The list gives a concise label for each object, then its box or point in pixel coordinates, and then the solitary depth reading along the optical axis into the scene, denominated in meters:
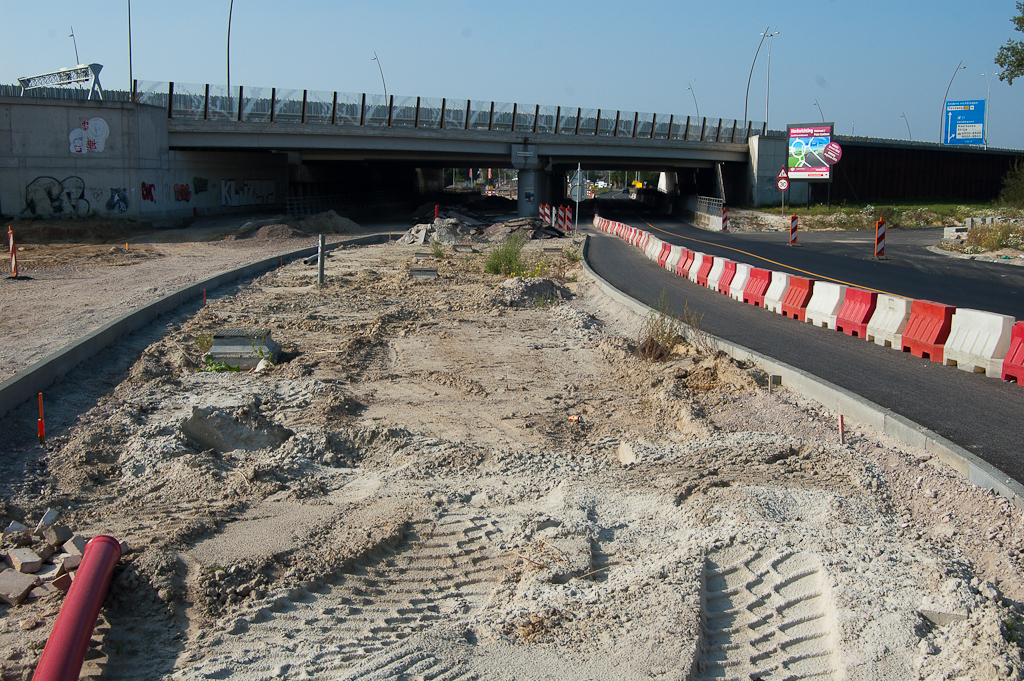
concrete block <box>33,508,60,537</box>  5.51
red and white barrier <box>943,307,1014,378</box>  9.61
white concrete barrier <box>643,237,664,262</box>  26.11
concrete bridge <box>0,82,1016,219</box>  33.62
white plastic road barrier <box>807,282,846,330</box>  13.38
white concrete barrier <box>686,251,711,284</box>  20.54
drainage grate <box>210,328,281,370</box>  10.84
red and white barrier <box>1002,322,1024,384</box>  9.27
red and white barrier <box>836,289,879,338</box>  12.42
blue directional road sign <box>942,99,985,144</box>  70.31
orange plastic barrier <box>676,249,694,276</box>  21.52
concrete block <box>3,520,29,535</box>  5.49
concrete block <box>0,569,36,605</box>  4.68
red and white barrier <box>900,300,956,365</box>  10.59
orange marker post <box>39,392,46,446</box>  7.51
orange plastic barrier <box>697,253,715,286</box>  19.78
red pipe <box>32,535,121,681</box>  3.89
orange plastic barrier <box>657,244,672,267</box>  24.18
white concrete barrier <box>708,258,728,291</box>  18.91
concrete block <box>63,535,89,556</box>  5.06
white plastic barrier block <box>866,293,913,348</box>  11.48
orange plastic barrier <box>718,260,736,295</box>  18.16
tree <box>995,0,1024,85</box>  40.47
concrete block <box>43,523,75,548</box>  5.14
